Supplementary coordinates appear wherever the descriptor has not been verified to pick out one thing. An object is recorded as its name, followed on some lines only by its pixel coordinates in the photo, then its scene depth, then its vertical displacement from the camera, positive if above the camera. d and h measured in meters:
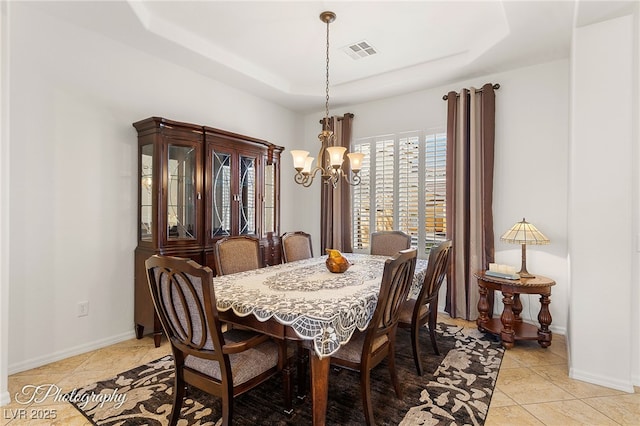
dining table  1.60 -0.50
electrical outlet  2.89 -0.87
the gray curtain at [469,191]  3.64 +0.26
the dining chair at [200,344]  1.54 -0.66
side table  2.89 -0.85
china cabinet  3.06 +0.19
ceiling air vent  3.32 +1.69
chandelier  2.50 +0.41
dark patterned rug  1.95 -1.21
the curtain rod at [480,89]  3.62 +1.39
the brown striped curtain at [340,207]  4.67 +0.08
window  4.08 +0.32
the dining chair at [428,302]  2.46 -0.72
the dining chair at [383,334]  1.82 -0.71
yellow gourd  2.54 -0.39
